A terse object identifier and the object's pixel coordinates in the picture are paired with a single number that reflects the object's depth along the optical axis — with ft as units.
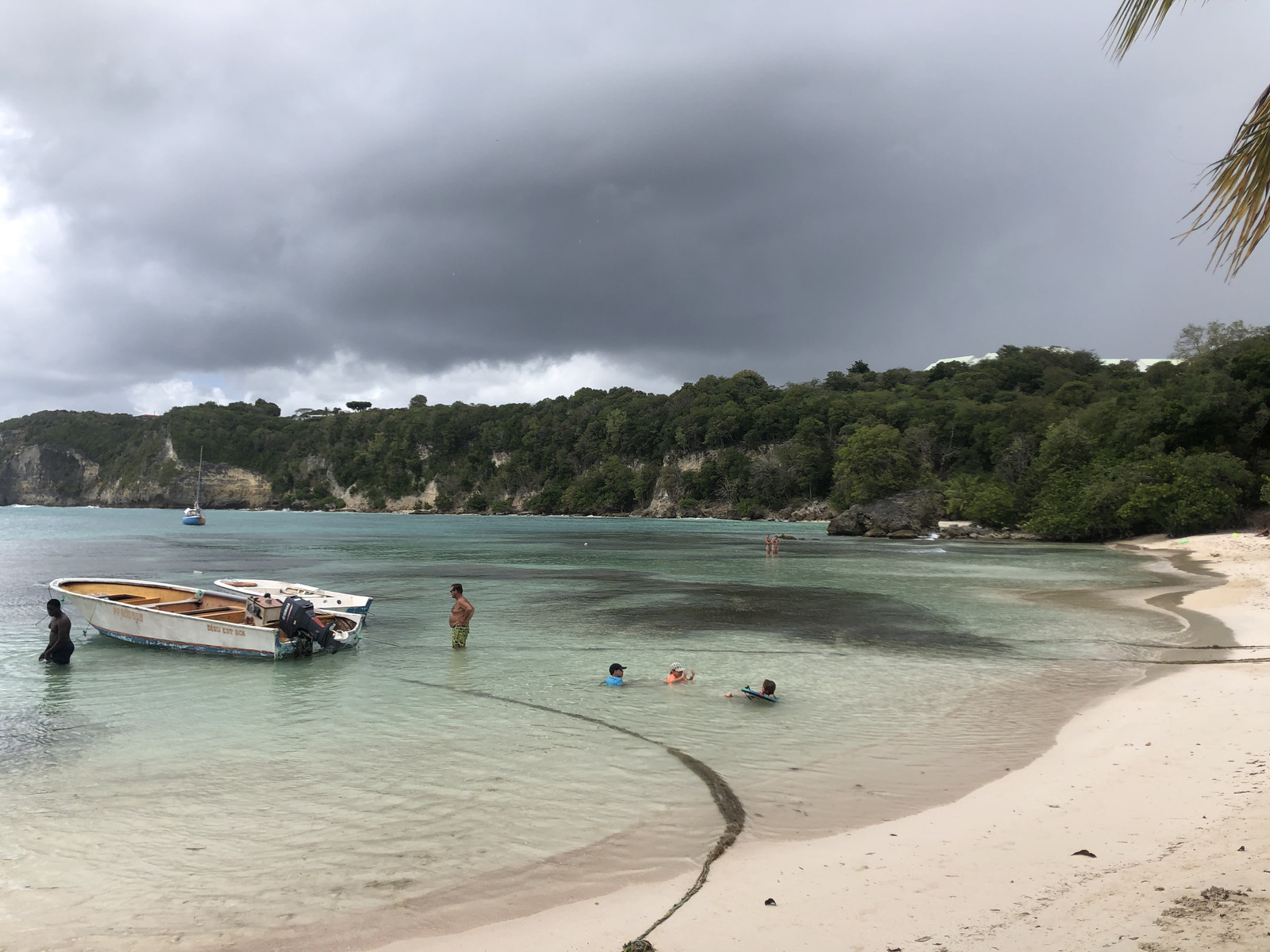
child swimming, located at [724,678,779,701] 34.83
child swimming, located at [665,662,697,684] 39.65
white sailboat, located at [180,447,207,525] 284.00
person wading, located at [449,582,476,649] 50.03
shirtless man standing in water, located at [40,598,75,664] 43.29
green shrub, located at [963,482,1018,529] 211.20
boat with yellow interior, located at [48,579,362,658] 47.52
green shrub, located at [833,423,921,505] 236.43
